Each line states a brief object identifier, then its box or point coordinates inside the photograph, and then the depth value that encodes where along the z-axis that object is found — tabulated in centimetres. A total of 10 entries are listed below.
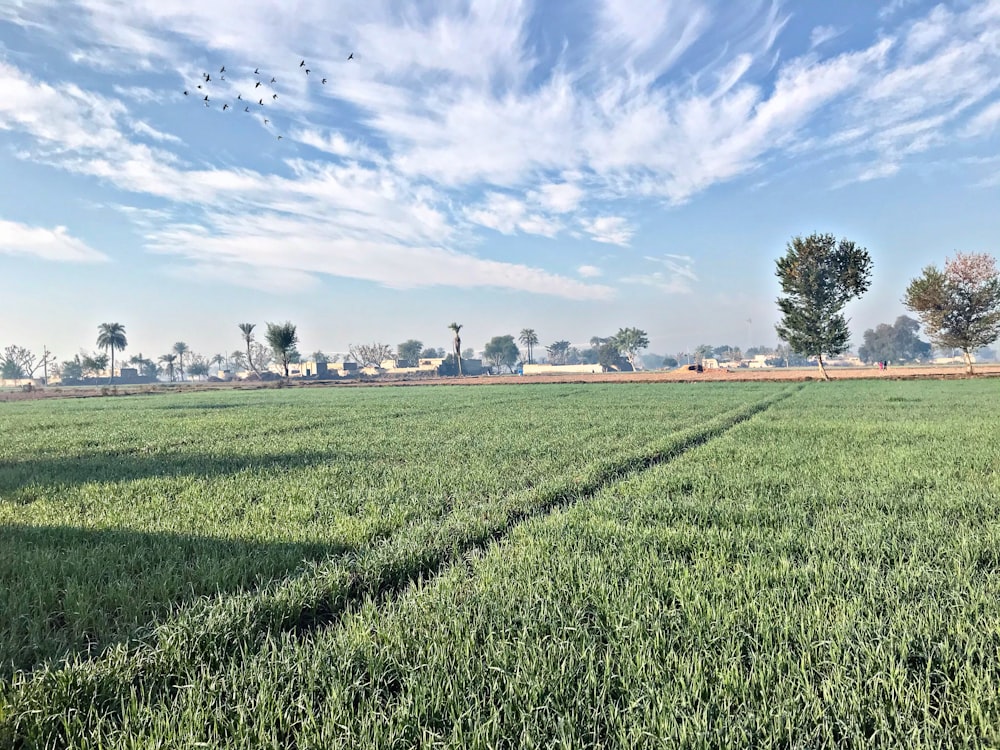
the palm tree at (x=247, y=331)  12156
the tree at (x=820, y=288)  5000
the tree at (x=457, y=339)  11472
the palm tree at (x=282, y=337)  7925
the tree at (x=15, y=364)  14938
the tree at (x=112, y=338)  12112
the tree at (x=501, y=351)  18475
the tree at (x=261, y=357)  18592
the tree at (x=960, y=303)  4359
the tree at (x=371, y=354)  18218
